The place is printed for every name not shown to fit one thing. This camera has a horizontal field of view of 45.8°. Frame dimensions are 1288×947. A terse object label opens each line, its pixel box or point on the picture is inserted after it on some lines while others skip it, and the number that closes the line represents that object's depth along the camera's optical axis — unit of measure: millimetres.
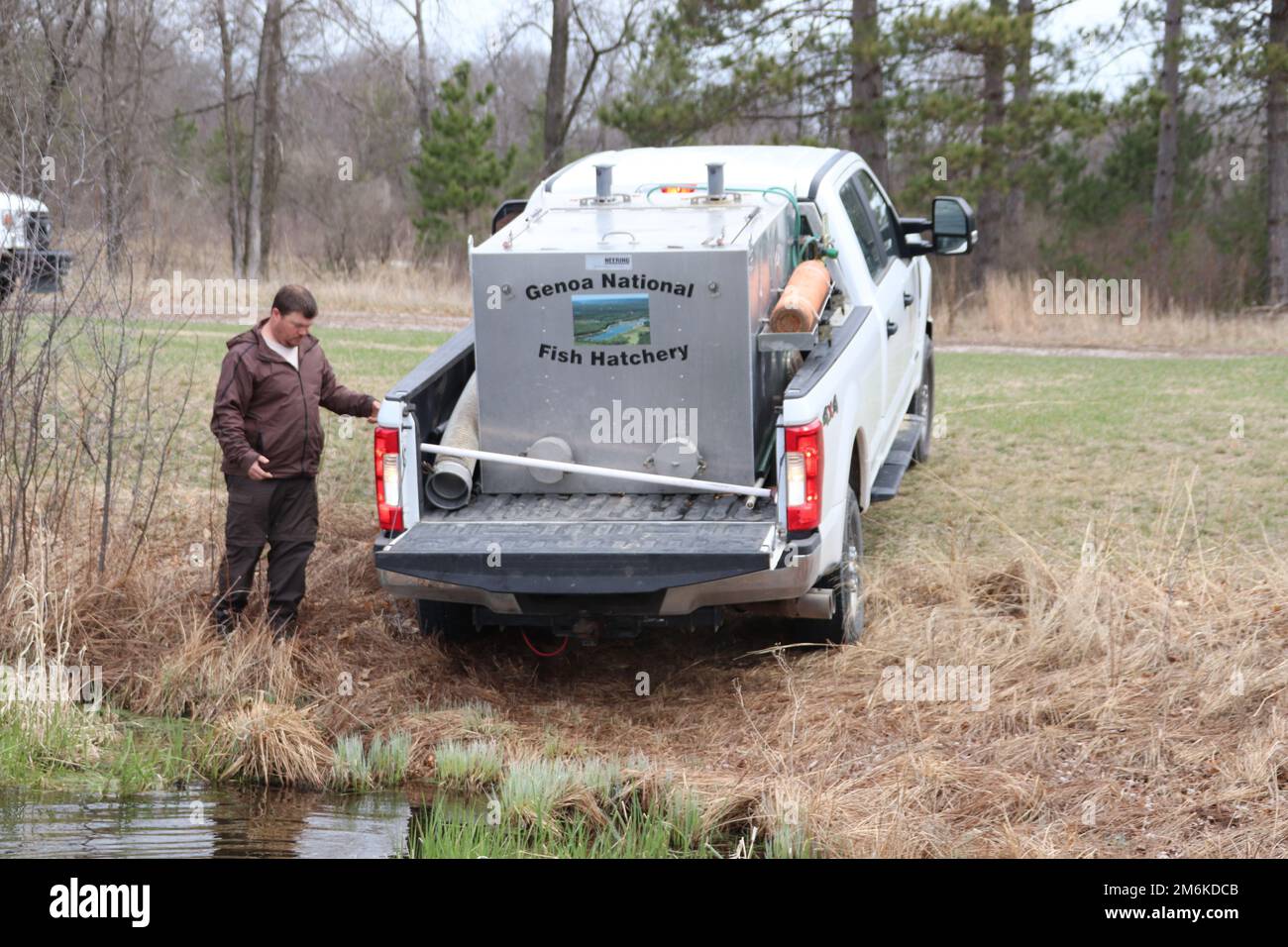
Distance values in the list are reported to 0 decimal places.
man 6699
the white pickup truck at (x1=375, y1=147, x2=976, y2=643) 5949
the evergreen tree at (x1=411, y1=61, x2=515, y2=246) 29141
